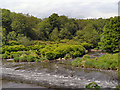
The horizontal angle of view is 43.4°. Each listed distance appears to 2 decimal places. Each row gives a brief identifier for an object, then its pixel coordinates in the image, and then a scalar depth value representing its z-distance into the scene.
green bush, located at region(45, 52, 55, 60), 38.12
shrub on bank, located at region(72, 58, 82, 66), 29.38
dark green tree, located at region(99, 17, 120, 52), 46.01
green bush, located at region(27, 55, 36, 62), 36.17
